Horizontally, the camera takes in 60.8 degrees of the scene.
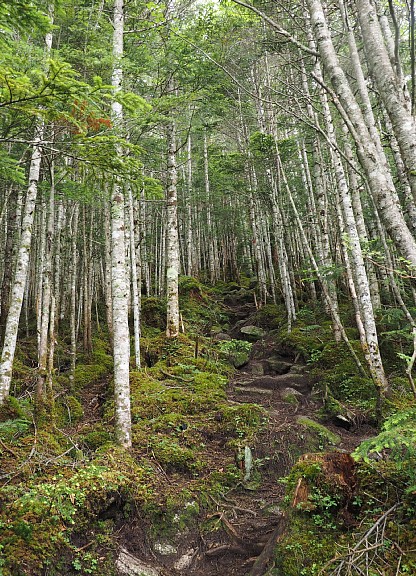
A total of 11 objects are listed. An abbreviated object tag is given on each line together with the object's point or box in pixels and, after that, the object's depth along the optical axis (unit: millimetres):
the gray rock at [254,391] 8328
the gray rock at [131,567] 3664
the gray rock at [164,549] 4098
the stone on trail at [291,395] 7810
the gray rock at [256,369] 9897
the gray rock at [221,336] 12202
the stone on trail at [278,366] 9823
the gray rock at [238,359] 10391
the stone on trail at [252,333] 12648
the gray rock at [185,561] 3952
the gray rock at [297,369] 9341
